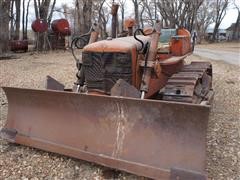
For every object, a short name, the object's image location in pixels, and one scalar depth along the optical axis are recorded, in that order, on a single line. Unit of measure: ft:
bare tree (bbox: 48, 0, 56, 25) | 42.16
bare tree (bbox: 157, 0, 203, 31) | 55.61
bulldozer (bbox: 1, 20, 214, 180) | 5.82
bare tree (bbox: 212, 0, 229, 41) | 93.12
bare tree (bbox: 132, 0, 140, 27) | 63.11
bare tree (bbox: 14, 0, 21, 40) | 40.94
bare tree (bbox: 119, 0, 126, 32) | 85.90
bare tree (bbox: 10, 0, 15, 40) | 42.53
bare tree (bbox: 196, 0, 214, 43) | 99.73
